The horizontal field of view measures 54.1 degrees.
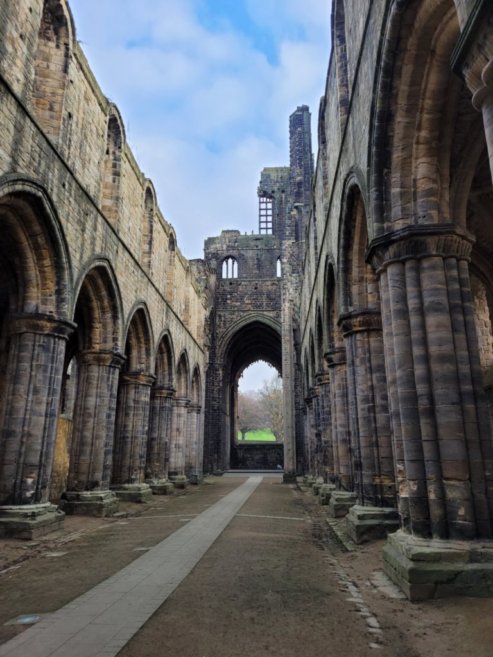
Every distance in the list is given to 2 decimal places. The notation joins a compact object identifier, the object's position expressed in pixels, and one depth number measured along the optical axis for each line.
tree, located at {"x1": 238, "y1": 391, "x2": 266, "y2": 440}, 77.88
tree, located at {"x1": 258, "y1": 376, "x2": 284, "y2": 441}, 54.46
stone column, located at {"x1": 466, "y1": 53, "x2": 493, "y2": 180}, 3.18
